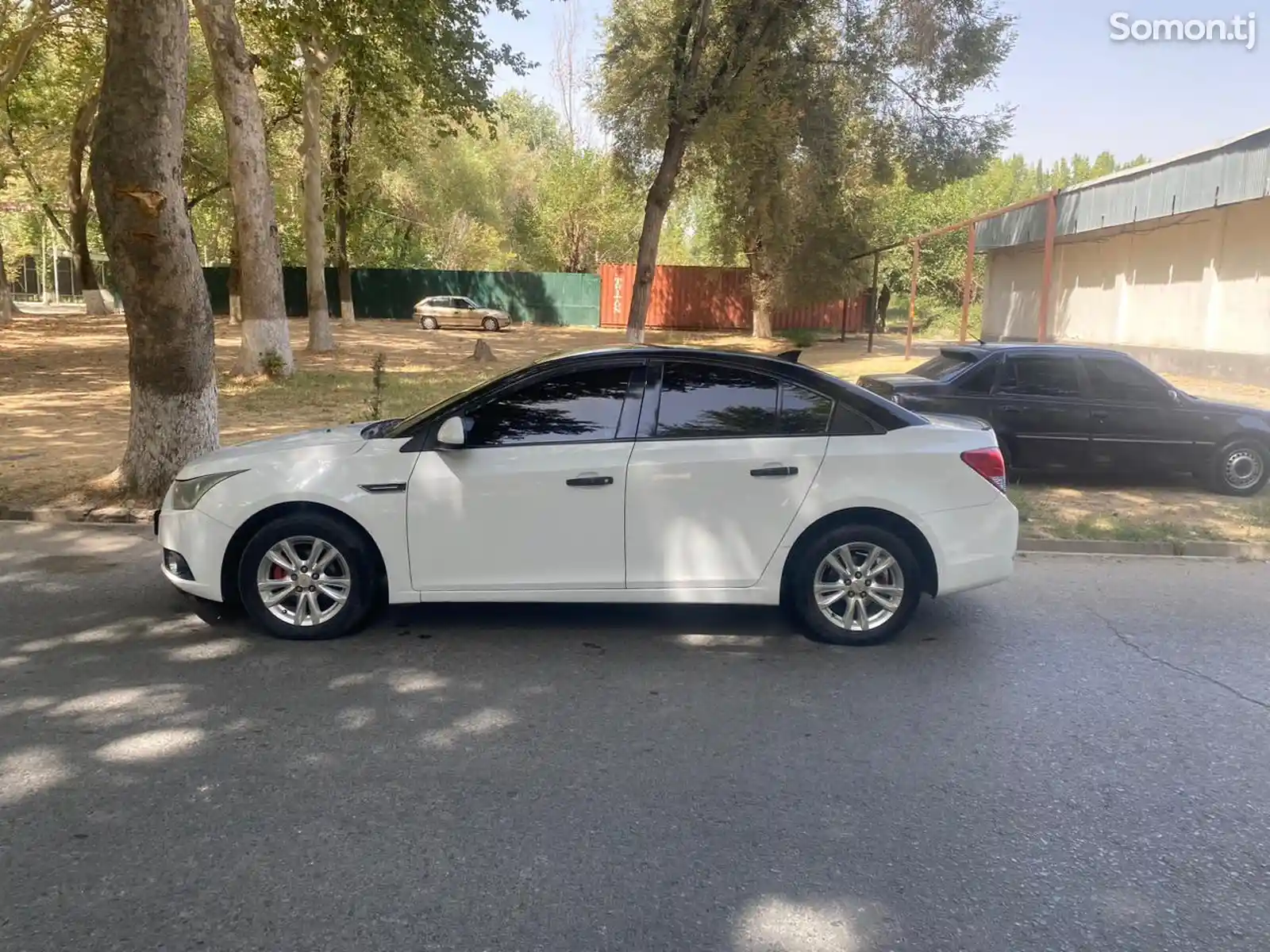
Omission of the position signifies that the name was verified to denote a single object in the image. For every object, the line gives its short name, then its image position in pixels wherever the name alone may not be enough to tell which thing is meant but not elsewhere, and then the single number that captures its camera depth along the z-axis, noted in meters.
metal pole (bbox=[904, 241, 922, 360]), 25.16
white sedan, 5.29
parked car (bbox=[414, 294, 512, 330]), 38.03
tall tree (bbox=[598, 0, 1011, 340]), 22.36
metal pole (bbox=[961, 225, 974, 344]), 22.06
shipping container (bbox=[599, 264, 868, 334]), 39.69
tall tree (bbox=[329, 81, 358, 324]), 27.90
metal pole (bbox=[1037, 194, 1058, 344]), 18.00
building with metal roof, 17.33
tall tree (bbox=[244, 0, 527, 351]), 16.53
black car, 9.79
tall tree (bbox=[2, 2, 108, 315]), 24.91
